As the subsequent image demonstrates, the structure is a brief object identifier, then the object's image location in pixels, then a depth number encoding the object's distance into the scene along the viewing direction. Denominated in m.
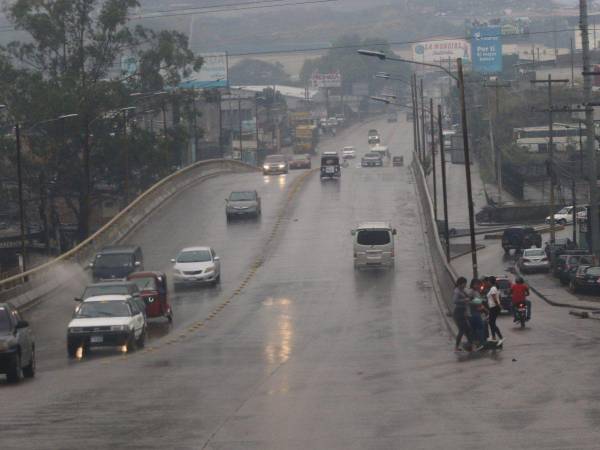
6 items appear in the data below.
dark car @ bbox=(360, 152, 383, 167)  123.00
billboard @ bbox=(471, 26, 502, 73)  177.12
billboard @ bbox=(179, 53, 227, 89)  185.32
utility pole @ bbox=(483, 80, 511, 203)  96.28
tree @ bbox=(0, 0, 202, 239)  97.94
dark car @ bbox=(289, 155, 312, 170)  119.81
